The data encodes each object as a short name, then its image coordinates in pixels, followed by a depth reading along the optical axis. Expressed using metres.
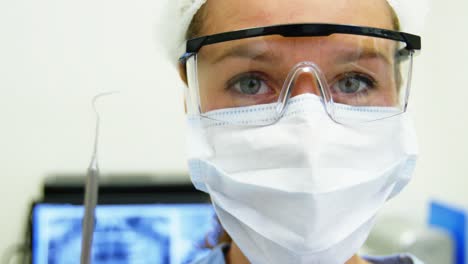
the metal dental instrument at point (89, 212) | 0.47
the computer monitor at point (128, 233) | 0.70
